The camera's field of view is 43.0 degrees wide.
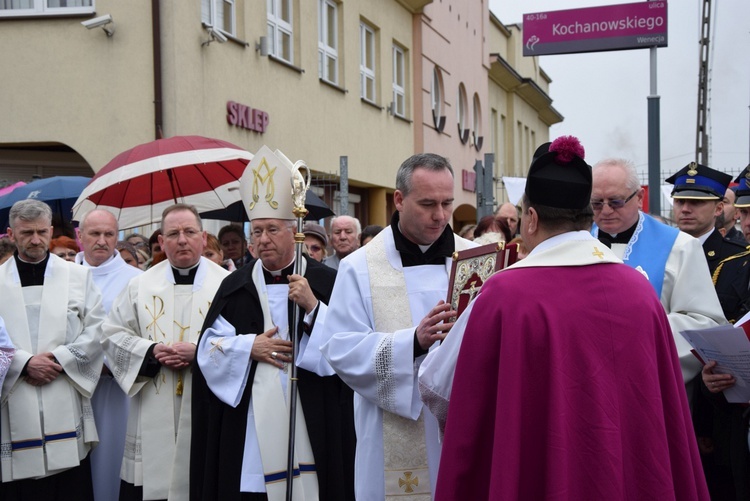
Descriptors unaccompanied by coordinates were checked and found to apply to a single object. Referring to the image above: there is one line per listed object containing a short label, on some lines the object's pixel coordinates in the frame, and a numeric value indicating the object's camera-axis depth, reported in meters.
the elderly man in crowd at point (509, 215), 9.44
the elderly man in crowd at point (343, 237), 9.77
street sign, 10.11
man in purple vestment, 3.15
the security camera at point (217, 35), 13.52
